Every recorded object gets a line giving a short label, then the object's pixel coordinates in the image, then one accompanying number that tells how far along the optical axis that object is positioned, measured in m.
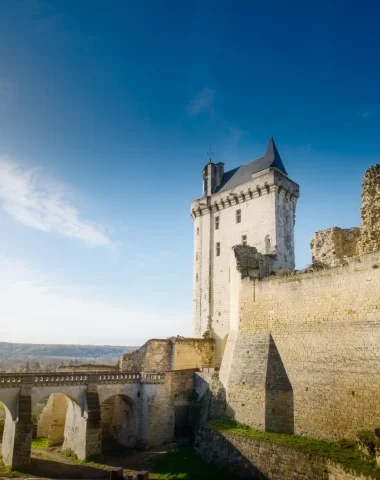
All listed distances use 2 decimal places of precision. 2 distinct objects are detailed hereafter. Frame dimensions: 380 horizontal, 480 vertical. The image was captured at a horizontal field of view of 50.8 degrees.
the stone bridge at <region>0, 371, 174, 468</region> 19.36
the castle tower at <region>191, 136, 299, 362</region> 27.50
